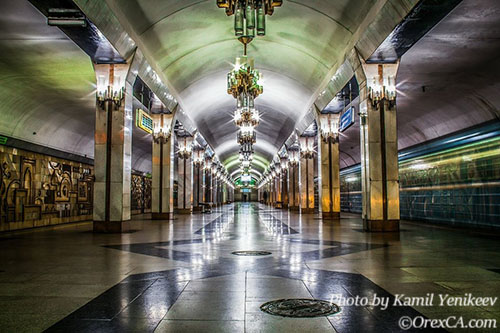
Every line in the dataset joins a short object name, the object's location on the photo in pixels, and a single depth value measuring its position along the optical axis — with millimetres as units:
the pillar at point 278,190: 41975
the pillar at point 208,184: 38653
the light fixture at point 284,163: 36931
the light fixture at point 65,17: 8344
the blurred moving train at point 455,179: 12523
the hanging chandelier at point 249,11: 9461
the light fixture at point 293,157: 30719
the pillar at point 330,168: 19016
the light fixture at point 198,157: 31280
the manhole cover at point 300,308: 3383
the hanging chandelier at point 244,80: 14516
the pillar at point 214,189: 44050
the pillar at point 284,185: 37594
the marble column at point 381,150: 11781
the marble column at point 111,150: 11945
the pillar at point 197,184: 31000
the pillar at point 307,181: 25609
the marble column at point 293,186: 30672
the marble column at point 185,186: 25812
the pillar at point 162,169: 19312
